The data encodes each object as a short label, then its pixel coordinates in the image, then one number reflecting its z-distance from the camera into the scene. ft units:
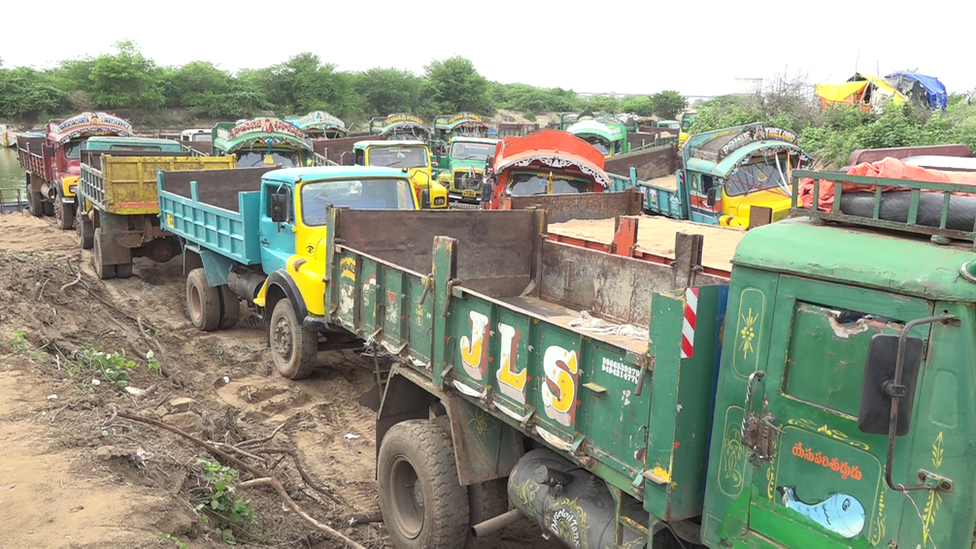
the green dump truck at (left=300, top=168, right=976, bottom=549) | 7.88
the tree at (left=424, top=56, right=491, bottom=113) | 211.00
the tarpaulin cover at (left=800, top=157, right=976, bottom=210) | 9.59
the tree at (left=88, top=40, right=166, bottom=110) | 161.79
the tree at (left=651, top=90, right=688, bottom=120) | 222.07
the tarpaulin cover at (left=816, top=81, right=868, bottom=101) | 85.05
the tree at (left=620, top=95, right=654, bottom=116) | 227.61
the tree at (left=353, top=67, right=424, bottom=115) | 201.77
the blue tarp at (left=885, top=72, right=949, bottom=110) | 80.28
